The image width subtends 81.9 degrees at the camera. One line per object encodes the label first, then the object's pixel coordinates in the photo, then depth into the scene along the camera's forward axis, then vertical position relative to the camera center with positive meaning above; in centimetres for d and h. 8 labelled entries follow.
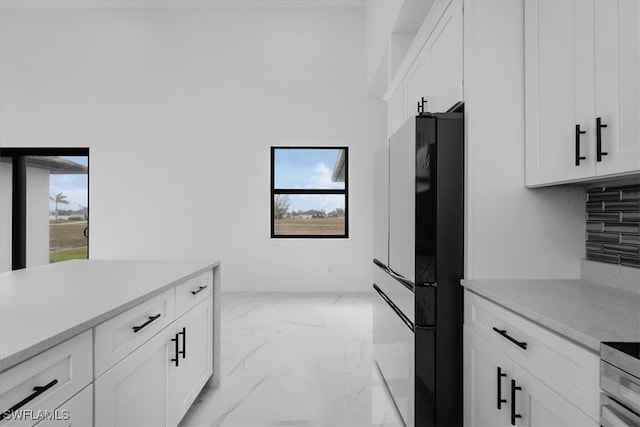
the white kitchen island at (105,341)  86 -39
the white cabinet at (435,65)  177 +89
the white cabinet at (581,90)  111 +44
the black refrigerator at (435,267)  159 -22
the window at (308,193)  519 +33
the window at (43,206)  524 +14
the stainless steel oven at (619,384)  77 -36
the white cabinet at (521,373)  93 -47
